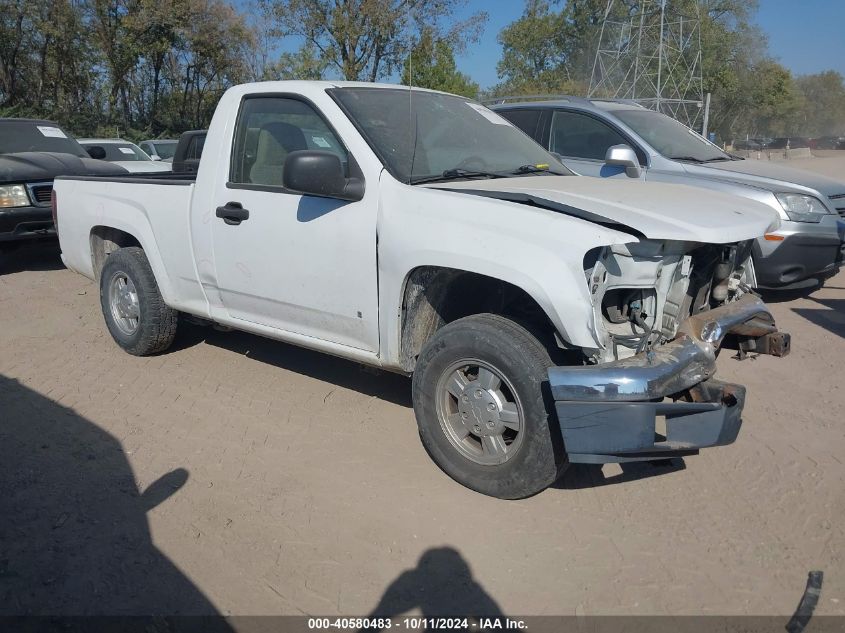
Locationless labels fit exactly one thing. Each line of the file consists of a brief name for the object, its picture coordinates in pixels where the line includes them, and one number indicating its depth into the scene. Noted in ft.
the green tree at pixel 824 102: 258.37
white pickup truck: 10.26
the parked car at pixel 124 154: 33.69
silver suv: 21.81
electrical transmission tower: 77.77
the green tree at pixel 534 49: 140.36
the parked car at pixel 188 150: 22.61
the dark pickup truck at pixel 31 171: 26.89
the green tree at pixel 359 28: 65.10
